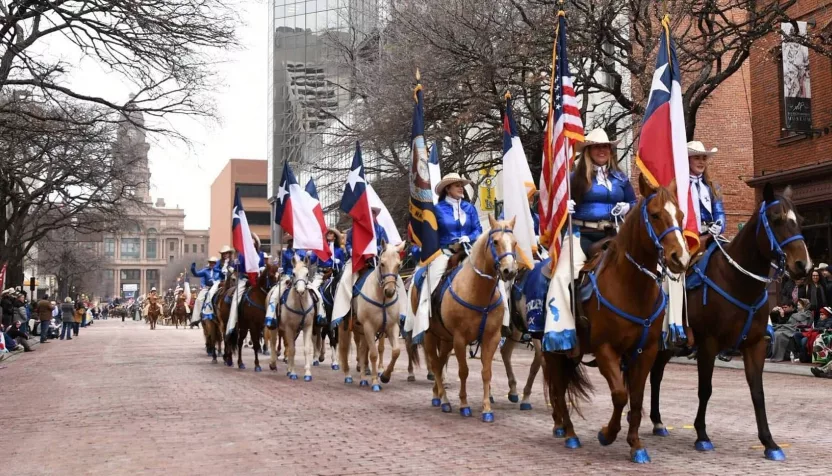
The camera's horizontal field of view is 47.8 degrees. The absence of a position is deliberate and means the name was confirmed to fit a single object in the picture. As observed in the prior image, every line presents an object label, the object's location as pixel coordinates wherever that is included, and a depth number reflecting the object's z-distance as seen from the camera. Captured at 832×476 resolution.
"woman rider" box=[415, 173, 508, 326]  12.04
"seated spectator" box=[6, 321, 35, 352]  31.59
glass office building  39.88
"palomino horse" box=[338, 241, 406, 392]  14.72
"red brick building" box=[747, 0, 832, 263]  25.53
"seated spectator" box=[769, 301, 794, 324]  20.75
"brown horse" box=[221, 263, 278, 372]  19.03
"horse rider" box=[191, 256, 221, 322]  23.64
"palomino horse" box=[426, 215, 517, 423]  10.88
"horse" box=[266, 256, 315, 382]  16.89
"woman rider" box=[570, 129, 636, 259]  9.20
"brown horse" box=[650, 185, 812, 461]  8.30
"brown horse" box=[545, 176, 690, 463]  7.72
